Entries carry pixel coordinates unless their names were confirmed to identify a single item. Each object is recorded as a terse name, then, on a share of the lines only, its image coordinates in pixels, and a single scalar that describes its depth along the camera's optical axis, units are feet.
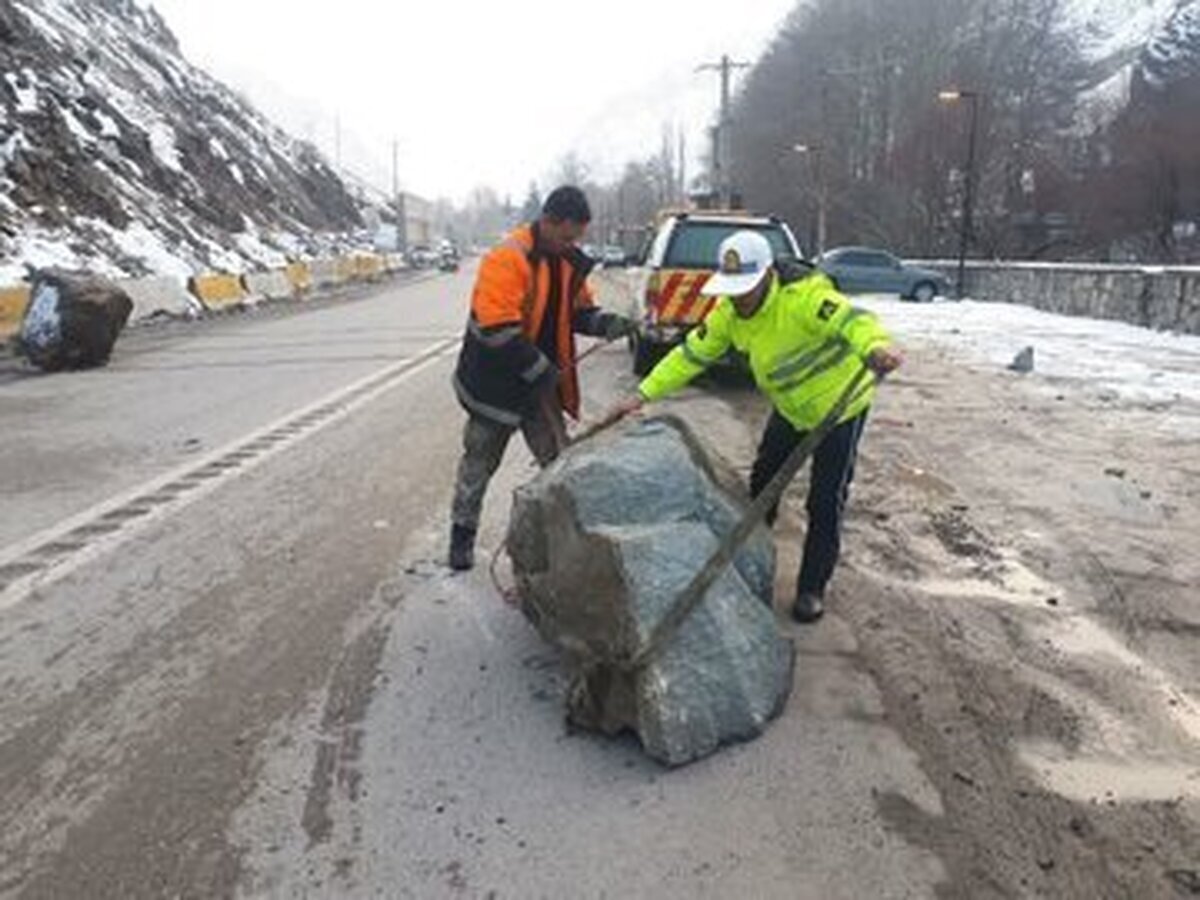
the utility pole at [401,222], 268.70
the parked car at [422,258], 240.73
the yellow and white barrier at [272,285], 103.81
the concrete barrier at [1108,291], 70.13
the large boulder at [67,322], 50.80
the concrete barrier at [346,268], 151.84
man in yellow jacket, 17.07
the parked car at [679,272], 42.75
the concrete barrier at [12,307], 59.98
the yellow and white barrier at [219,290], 88.58
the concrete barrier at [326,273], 136.77
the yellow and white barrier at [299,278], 117.80
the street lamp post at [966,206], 118.42
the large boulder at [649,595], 13.79
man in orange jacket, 18.39
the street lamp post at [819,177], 169.11
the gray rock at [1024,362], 50.93
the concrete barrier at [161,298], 78.18
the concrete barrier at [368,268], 165.46
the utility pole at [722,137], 181.47
